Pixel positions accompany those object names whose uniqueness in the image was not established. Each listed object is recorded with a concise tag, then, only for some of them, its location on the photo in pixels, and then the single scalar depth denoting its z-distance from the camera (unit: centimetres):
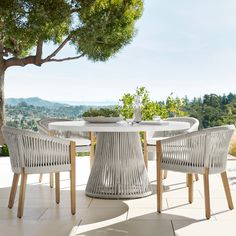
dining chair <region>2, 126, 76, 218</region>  336
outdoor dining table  398
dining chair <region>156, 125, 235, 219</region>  330
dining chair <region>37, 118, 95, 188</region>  471
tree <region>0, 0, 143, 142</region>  845
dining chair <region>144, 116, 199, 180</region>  468
